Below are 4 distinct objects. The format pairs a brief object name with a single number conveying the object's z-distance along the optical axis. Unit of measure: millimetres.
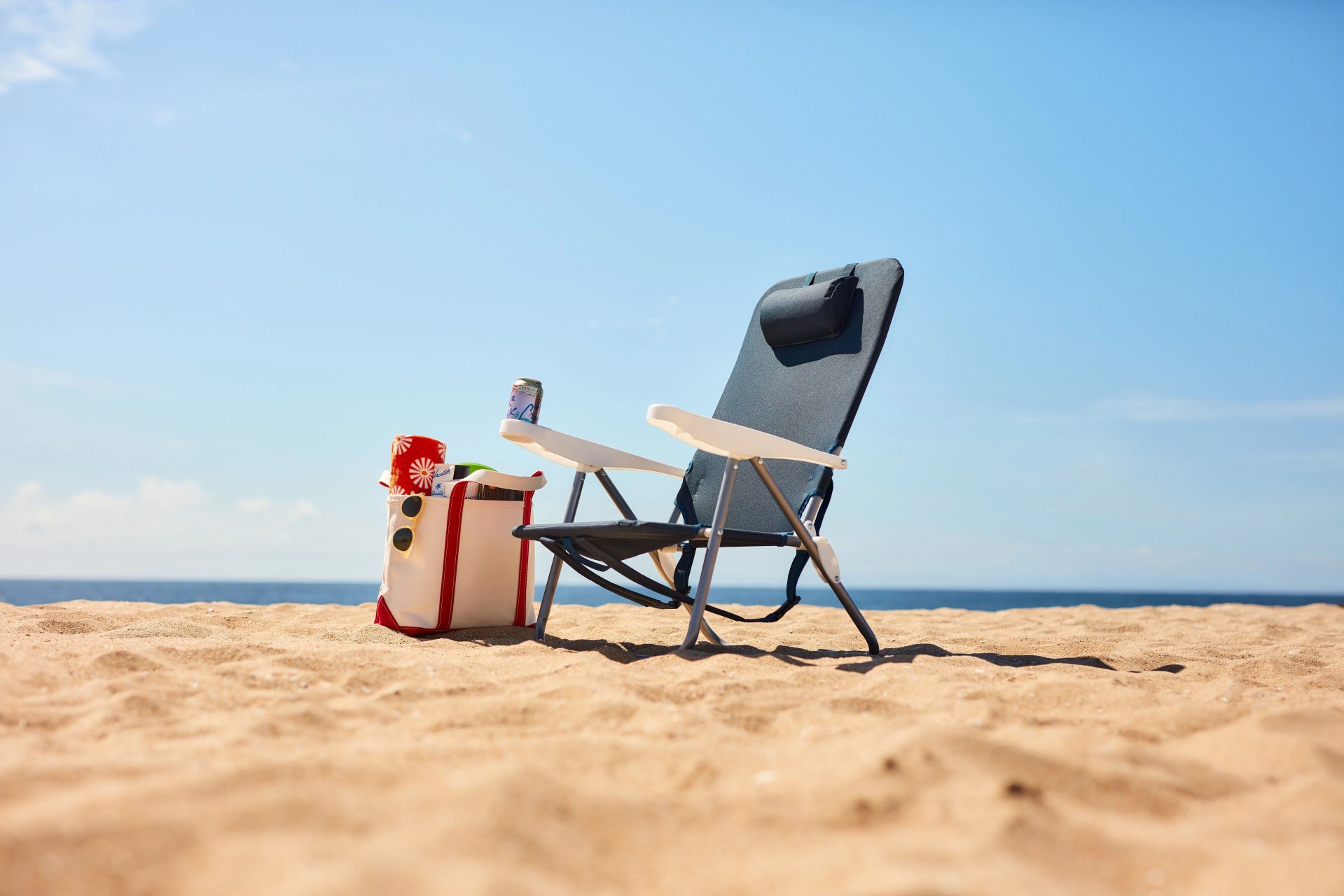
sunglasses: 3258
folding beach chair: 2566
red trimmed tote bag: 3227
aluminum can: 3127
